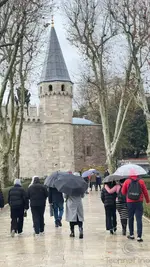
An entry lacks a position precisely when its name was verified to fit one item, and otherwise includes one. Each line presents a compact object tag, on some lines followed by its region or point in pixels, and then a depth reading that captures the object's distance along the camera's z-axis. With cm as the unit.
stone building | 4609
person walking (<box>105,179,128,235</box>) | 1166
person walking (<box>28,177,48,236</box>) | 1191
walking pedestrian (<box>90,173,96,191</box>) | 3419
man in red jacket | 1047
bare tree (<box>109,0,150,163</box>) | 2238
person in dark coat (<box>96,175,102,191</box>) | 3407
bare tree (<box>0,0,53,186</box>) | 1975
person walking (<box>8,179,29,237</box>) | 1185
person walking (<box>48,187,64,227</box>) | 1352
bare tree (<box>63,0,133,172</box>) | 2634
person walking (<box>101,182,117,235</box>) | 1169
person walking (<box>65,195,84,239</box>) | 1111
